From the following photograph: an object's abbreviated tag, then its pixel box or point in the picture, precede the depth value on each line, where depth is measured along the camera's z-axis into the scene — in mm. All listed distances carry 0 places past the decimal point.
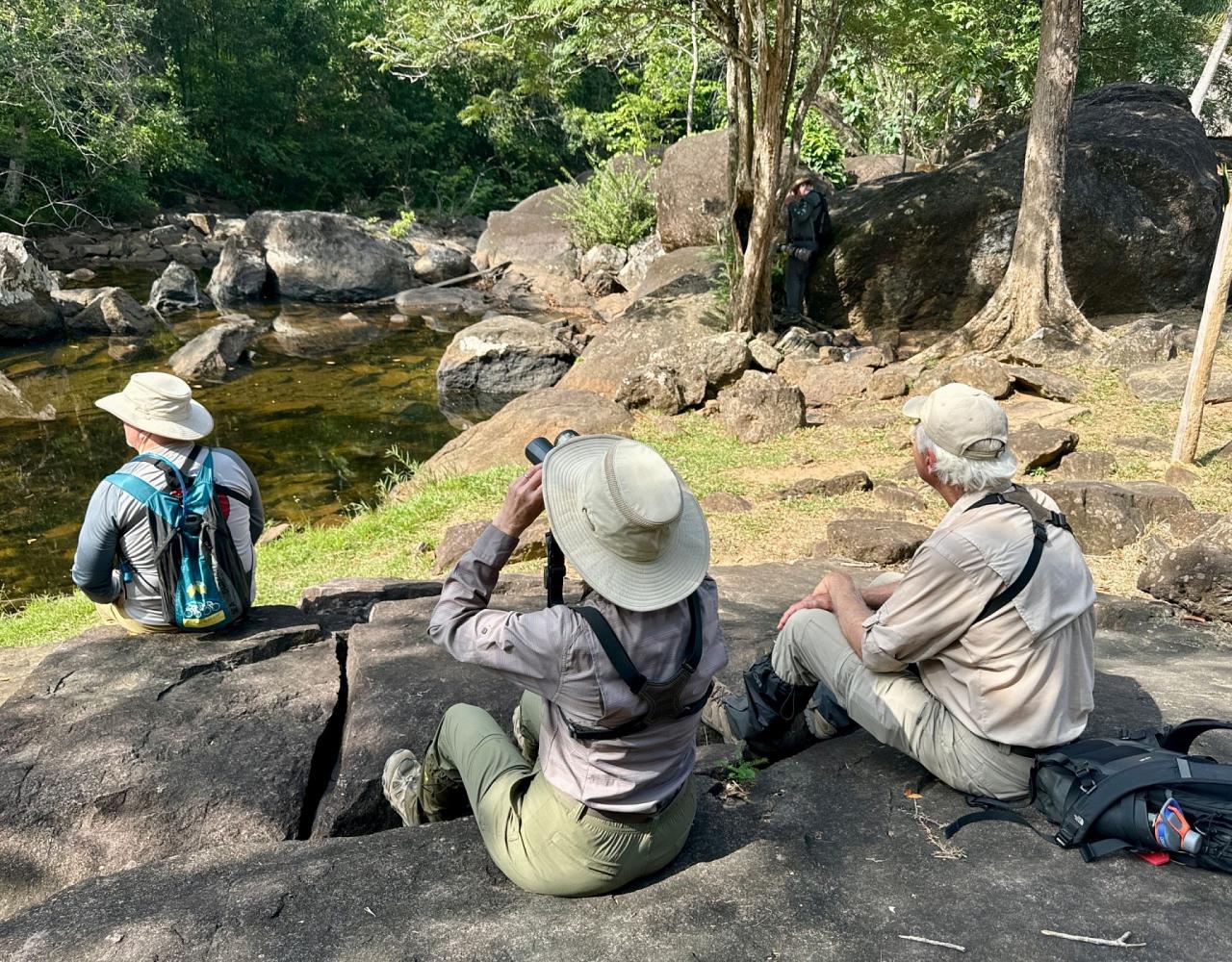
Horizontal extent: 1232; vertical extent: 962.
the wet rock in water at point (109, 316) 19016
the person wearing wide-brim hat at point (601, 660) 2668
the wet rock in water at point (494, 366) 15477
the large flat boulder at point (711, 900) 2625
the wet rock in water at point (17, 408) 13906
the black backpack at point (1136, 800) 2762
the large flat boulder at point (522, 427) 11008
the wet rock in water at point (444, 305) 21219
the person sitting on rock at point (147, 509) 4469
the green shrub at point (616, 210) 22734
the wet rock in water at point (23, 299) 17625
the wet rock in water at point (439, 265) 24609
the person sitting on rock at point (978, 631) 3082
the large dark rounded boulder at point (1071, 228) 13656
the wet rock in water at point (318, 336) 18172
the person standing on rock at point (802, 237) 14492
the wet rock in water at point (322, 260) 22453
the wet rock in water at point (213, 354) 15984
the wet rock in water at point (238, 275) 21969
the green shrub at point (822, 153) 20016
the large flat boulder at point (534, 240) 24422
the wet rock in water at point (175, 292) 21000
